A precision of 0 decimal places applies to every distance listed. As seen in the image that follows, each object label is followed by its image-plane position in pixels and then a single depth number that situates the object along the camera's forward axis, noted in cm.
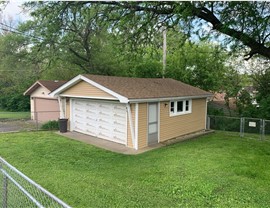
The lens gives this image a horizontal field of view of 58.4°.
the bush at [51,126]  1468
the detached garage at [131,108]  1043
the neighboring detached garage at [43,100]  1955
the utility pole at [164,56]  1771
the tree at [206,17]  804
